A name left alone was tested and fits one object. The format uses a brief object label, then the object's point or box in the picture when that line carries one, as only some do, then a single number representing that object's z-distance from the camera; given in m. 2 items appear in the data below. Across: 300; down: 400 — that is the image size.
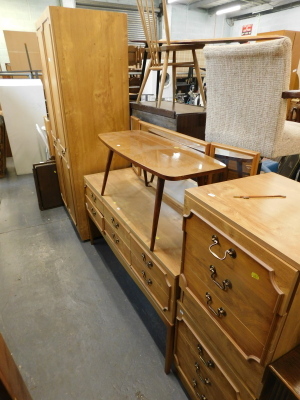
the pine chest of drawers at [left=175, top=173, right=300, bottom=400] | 0.66
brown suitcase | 2.93
